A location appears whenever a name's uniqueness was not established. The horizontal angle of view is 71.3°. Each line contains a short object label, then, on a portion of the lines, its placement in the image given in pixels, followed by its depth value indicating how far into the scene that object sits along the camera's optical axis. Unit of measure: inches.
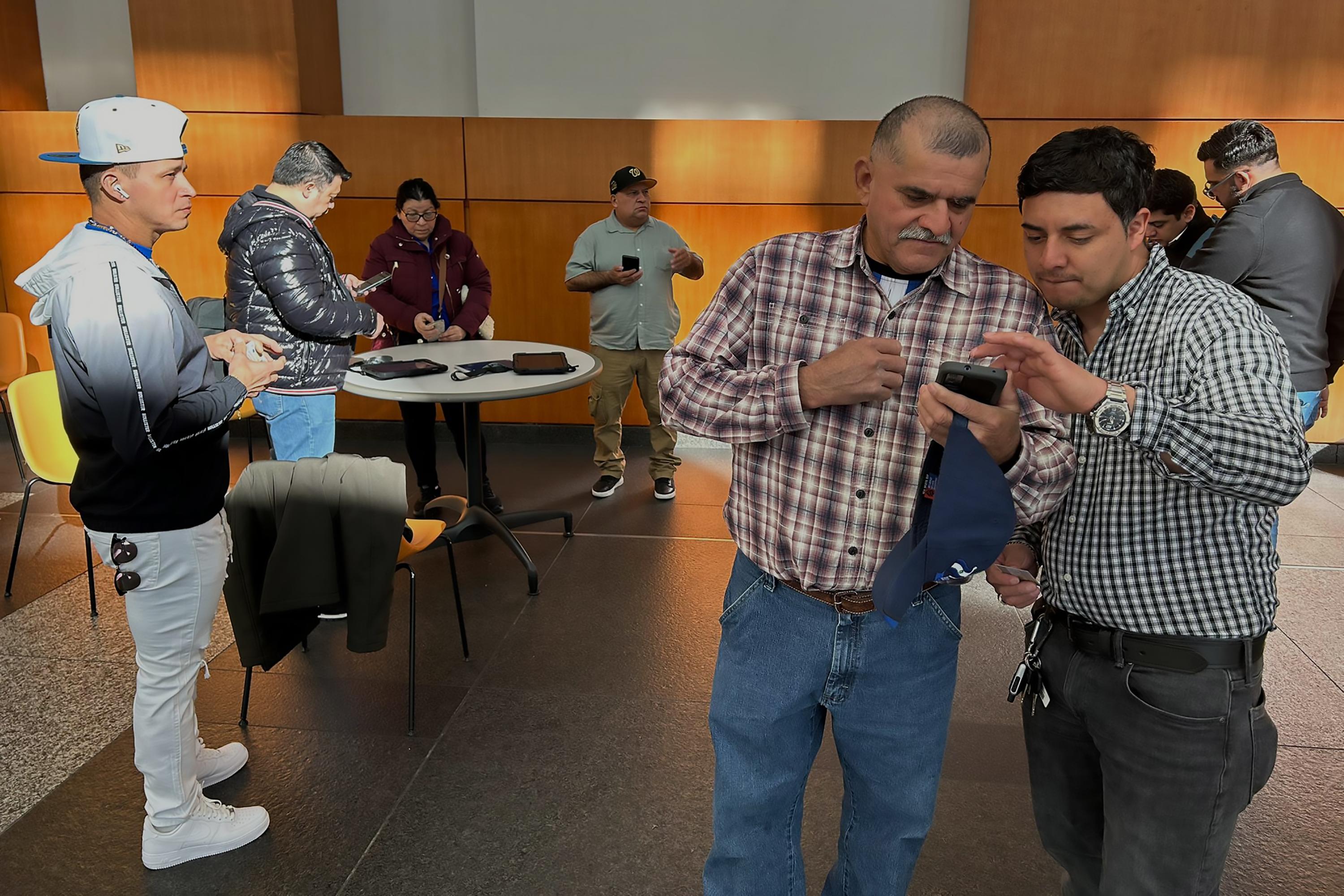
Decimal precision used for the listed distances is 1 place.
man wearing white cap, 80.7
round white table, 146.8
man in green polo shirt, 204.7
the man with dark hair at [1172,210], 130.3
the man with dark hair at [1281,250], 124.2
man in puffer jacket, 130.5
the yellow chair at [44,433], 145.4
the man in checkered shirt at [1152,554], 57.2
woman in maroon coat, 193.6
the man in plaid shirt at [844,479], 58.1
